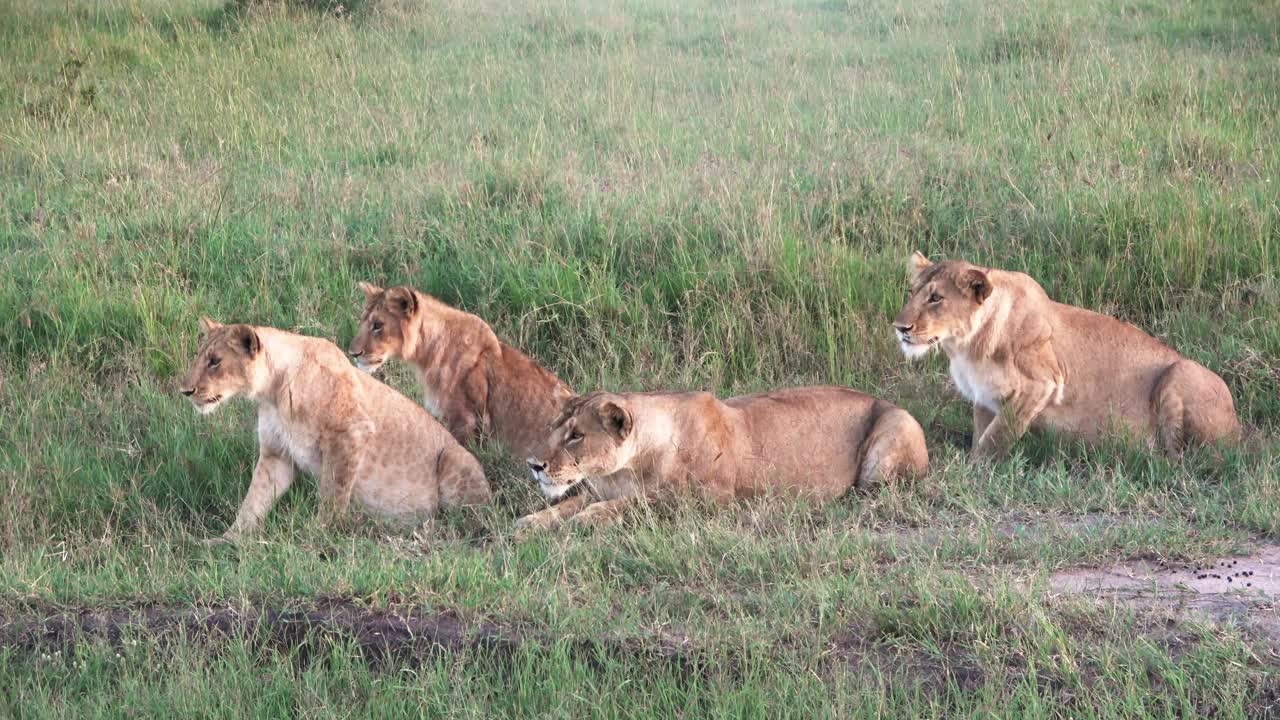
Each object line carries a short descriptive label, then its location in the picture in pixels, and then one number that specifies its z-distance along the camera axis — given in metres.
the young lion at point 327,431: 11.48
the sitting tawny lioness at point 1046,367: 12.44
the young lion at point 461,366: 13.36
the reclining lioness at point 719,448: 11.01
